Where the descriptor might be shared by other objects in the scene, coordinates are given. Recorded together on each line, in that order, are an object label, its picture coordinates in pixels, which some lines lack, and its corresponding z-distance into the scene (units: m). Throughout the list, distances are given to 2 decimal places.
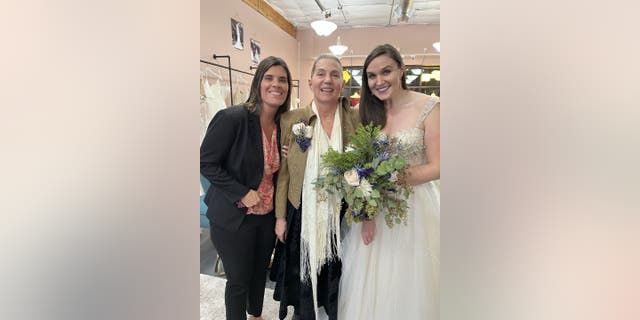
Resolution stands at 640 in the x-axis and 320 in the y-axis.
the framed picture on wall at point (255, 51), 4.05
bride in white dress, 1.23
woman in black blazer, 1.31
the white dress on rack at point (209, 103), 2.46
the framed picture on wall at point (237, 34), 3.55
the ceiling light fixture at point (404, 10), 3.95
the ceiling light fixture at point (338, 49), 3.94
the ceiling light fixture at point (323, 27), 3.53
